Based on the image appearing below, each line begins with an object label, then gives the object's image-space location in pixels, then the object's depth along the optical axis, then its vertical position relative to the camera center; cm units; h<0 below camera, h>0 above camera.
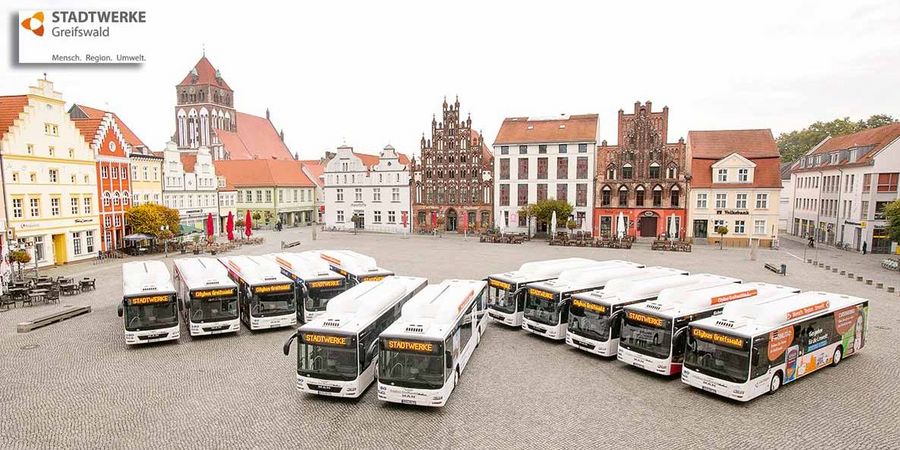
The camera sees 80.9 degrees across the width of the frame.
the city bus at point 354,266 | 2283 -361
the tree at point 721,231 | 4616 -372
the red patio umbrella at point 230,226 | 4422 -322
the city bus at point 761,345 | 1372 -432
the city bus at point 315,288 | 2111 -403
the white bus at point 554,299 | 1911 -409
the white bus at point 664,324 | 1556 -408
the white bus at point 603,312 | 1723 -410
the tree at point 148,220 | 4275 -259
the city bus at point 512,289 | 2102 -407
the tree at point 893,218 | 3536 -198
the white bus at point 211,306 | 1920 -432
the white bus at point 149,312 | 1811 -430
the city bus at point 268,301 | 2003 -433
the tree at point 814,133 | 7694 +866
